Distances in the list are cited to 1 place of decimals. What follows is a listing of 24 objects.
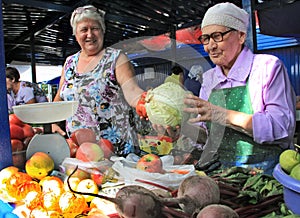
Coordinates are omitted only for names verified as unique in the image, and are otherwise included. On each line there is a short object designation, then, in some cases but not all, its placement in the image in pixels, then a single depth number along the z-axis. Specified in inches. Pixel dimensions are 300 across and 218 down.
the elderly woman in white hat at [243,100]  60.6
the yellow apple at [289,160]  33.3
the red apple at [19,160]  64.8
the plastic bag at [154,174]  43.4
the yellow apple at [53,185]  47.7
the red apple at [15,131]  67.6
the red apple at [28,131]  69.1
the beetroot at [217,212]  29.5
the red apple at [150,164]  46.5
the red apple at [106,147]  57.9
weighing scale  55.8
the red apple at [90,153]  55.1
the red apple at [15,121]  69.1
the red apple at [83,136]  63.3
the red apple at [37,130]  70.6
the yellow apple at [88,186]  47.4
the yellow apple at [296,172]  31.1
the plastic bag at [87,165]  52.5
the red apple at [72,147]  62.6
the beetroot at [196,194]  33.3
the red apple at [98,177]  50.1
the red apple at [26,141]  67.5
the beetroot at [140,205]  31.7
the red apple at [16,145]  65.6
